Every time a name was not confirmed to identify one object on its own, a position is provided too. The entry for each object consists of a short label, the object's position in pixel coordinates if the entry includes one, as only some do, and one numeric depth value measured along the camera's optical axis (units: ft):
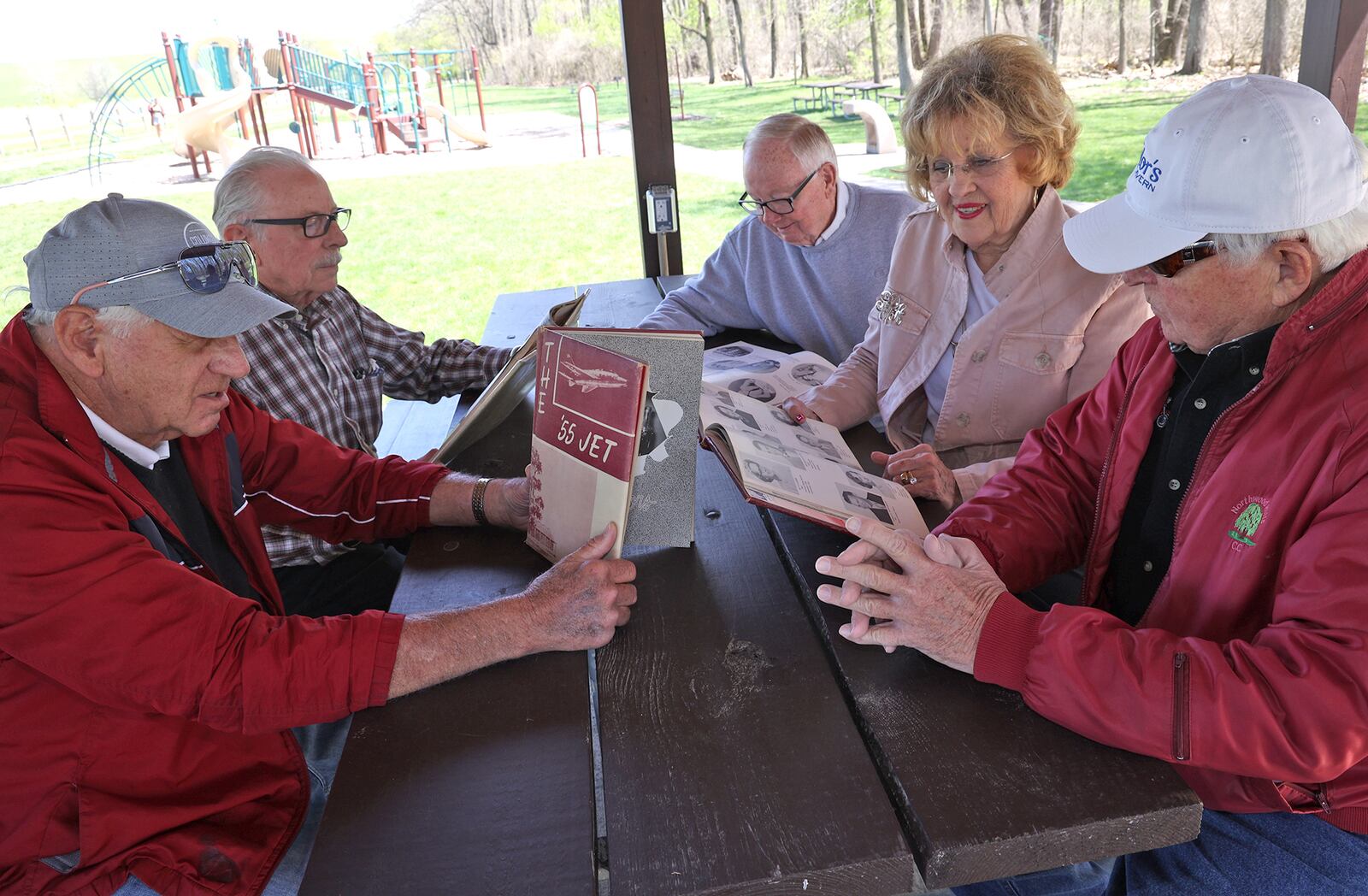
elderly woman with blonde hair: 5.69
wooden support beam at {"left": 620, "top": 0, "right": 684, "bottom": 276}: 11.82
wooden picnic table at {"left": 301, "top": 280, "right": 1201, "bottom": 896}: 2.90
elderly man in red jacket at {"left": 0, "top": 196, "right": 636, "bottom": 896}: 3.45
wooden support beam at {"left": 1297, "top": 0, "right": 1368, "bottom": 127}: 11.79
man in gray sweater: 8.21
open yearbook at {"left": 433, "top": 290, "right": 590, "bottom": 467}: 5.72
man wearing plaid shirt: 6.70
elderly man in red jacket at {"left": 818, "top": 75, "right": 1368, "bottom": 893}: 3.04
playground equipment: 26.16
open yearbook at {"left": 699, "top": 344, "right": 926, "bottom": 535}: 4.22
